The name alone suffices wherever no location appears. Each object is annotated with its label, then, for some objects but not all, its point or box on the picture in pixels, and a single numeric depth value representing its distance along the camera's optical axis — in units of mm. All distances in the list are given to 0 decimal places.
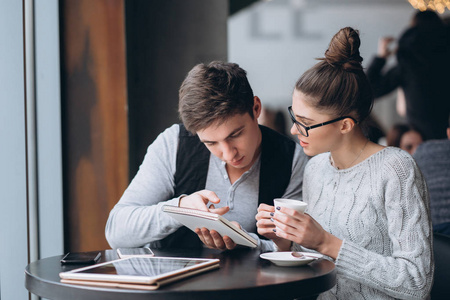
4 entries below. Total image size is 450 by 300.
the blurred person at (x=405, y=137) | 4020
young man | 1829
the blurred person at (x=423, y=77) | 4430
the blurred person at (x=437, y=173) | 2627
